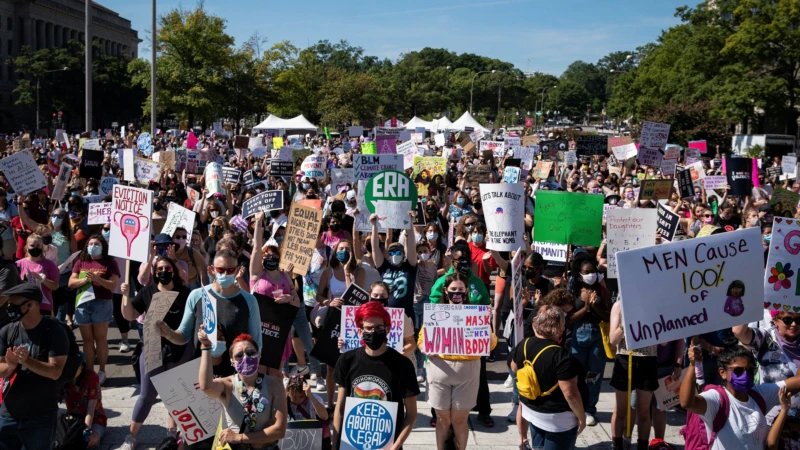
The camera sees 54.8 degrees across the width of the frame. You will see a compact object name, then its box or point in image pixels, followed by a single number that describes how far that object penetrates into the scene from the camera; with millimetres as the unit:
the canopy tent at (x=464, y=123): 42888
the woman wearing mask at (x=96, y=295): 7730
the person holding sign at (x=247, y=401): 4641
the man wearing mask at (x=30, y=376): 5262
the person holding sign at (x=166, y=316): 6039
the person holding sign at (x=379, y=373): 5016
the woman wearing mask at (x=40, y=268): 7617
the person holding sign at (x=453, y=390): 5887
